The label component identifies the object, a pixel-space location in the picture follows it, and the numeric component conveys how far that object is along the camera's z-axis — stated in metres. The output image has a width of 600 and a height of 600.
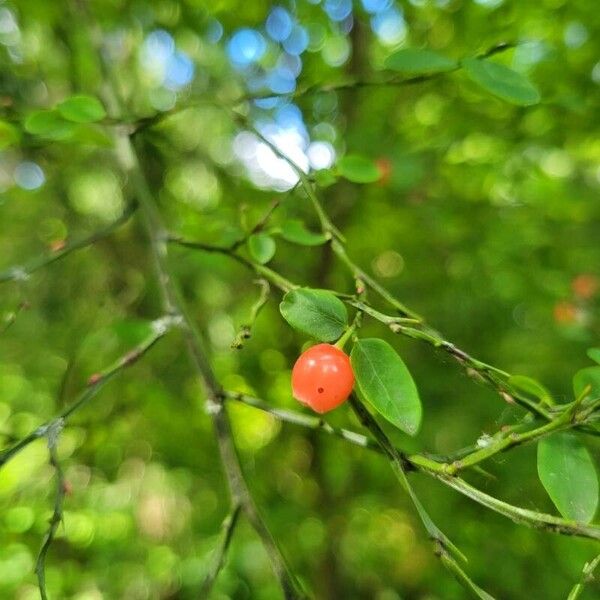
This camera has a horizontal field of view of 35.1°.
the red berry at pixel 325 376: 0.11
